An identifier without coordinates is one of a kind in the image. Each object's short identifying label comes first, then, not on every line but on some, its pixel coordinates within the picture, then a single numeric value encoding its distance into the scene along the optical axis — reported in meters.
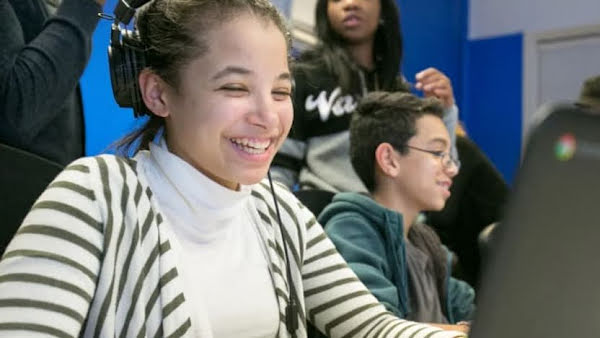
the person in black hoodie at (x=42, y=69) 1.01
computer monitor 0.32
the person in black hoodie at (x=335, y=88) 1.75
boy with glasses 1.42
